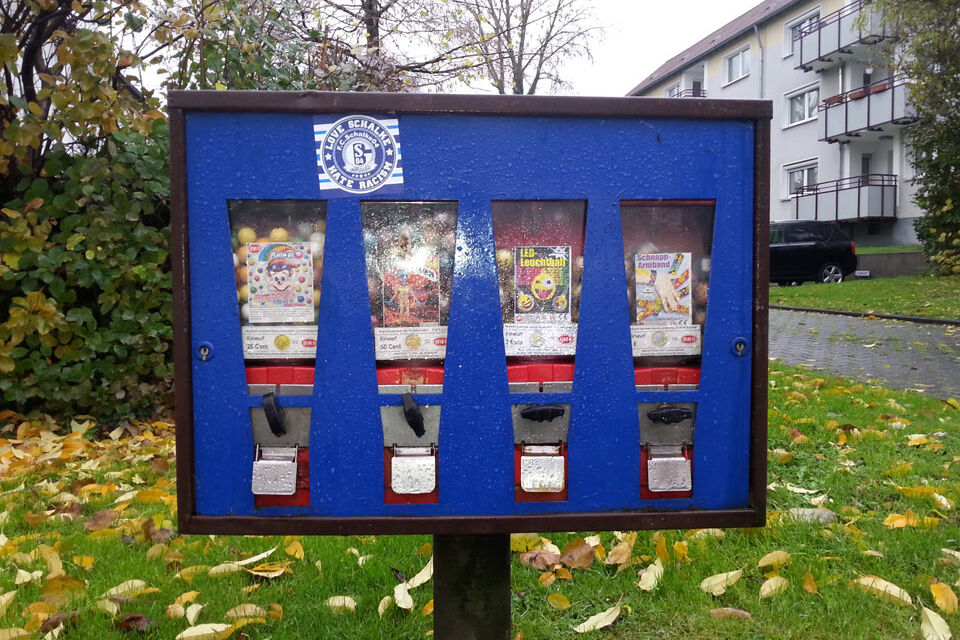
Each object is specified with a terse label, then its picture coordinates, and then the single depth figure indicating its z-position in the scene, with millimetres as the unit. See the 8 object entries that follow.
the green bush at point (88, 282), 4195
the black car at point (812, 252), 17922
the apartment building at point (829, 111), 22688
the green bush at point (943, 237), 15664
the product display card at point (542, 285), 1424
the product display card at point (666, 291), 1443
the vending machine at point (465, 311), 1373
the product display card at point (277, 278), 1404
